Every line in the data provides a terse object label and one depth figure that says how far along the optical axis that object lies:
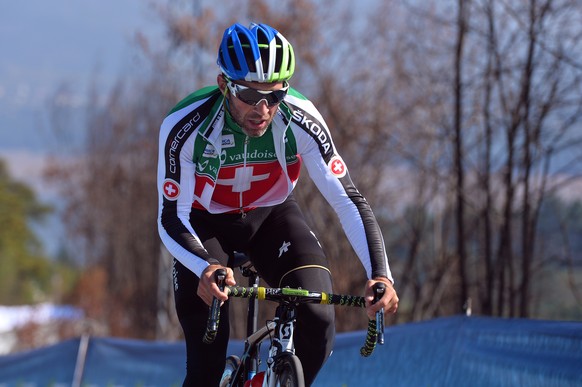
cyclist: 10.12
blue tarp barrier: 12.66
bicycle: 9.09
